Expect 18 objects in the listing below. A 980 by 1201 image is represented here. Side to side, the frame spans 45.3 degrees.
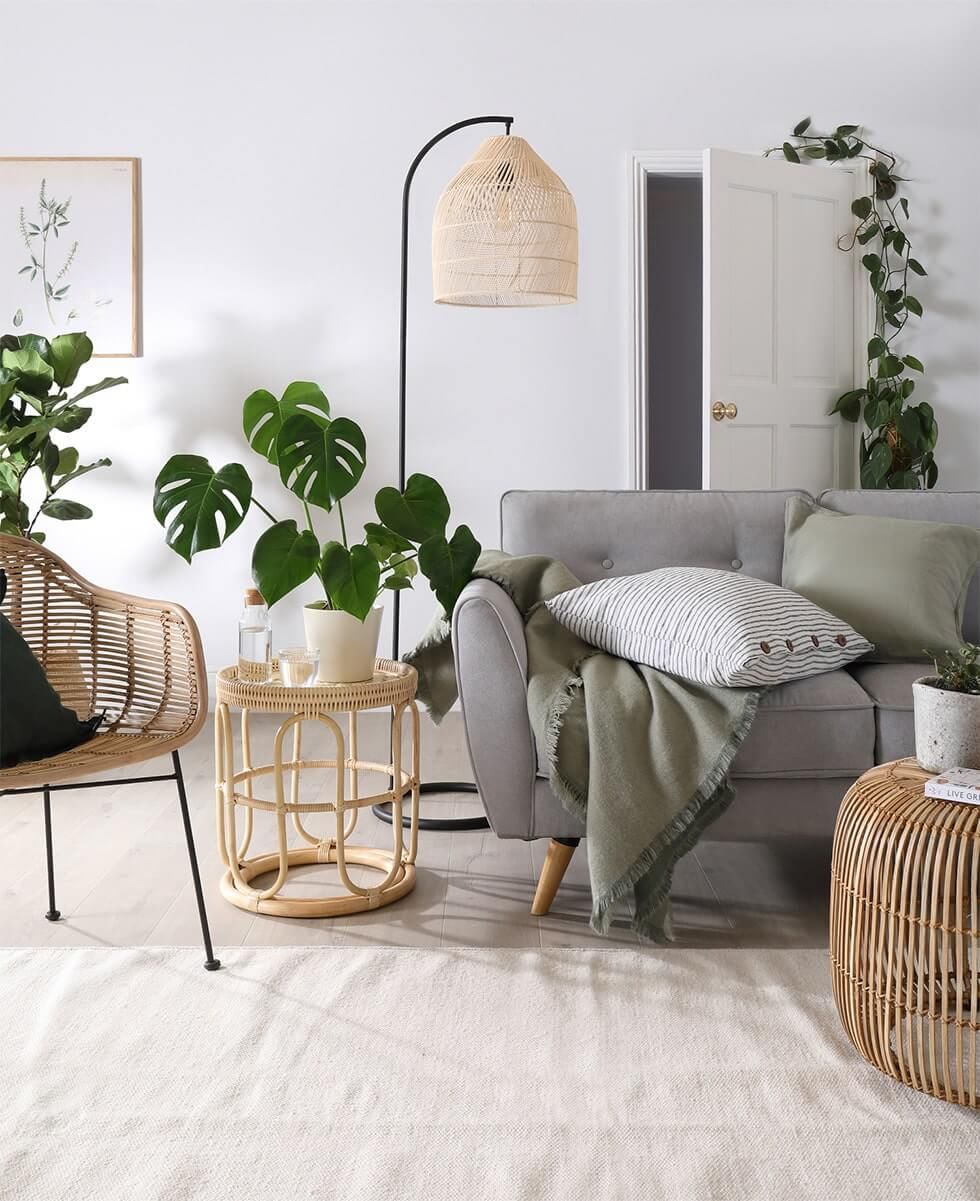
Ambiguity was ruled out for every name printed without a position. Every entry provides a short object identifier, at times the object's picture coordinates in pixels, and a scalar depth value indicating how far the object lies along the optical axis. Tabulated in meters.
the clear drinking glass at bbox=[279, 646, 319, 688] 2.30
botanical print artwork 4.26
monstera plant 2.24
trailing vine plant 4.23
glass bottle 2.41
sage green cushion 2.57
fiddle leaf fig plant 3.71
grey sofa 2.25
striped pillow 2.22
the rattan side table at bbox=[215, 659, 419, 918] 2.28
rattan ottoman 1.59
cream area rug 1.48
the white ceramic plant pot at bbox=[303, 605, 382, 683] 2.34
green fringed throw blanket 2.14
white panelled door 4.04
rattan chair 2.29
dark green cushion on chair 2.01
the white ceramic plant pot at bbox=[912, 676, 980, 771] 1.67
